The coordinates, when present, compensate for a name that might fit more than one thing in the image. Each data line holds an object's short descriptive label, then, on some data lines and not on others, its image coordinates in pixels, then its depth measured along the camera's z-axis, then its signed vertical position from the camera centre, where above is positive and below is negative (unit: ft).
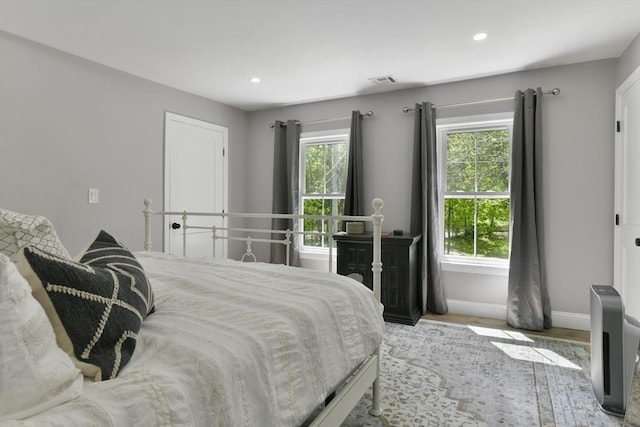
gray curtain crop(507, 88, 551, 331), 10.89 -0.33
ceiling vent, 11.94 +4.30
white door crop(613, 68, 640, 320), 8.76 +0.44
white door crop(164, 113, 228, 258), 12.88 +1.23
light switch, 10.53 +0.42
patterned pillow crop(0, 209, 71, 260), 4.13 -0.28
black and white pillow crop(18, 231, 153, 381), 2.66 -0.78
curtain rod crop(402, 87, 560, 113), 10.86 +3.53
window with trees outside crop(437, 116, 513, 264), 12.02 +0.73
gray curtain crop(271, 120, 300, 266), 14.85 +1.27
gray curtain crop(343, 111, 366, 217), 13.47 +1.20
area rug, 6.44 -3.54
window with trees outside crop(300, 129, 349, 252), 14.52 +1.34
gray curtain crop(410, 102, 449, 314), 12.26 +0.11
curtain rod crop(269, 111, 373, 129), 13.58 +3.56
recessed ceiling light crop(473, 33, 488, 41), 8.92 +4.28
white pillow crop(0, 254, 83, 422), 2.10 -0.91
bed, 2.25 -1.16
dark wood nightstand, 11.53 -1.82
